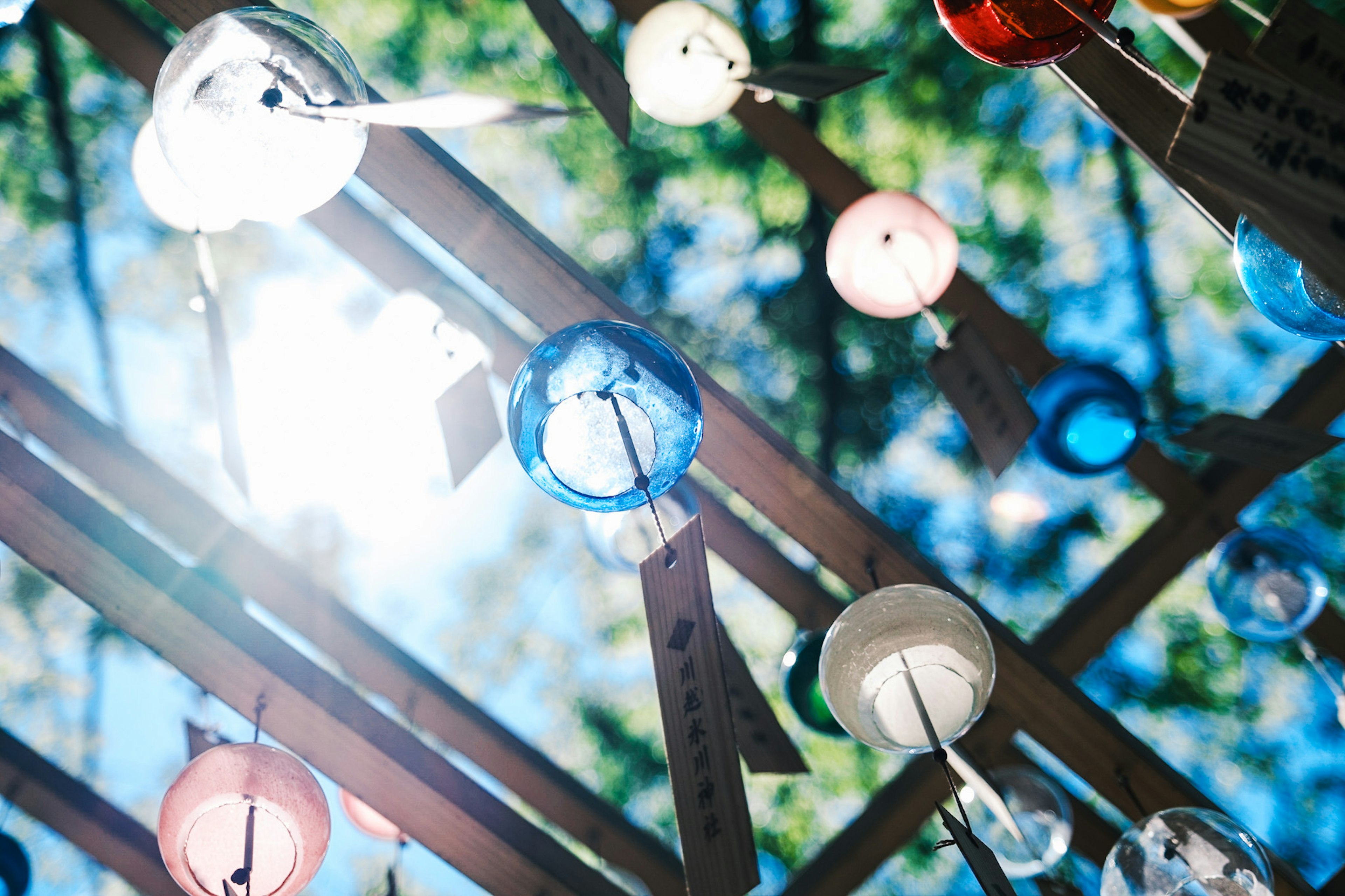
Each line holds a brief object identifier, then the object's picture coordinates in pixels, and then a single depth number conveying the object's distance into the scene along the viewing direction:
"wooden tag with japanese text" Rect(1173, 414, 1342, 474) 1.08
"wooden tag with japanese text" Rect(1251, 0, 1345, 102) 0.85
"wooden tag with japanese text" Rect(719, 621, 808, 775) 1.11
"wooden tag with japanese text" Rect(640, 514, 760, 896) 0.92
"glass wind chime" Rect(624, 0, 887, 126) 1.10
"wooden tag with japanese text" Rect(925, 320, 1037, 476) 1.03
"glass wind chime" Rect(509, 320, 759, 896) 0.92
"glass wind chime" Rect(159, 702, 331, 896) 1.03
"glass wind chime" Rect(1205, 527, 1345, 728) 1.18
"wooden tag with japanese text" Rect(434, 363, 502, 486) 1.04
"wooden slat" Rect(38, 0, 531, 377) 1.07
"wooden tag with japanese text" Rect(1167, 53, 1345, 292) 0.75
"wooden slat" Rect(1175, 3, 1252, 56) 1.10
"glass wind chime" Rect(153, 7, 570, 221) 0.95
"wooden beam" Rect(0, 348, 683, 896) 1.15
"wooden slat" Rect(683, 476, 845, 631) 1.20
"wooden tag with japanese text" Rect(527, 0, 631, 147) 1.02
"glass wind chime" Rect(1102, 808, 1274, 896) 1.04
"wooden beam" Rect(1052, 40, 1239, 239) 1.05
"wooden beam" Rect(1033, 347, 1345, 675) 1.22
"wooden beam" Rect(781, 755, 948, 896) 1.27
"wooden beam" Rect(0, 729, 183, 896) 1.20
